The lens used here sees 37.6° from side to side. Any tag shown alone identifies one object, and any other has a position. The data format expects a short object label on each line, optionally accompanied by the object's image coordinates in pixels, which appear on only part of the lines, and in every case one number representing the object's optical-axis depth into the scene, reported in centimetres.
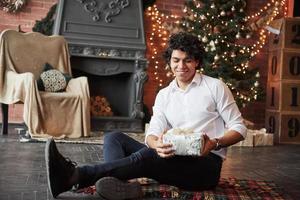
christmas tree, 527
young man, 196
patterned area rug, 218
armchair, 438
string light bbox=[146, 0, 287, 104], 595
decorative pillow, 473
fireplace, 550
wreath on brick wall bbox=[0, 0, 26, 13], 570
